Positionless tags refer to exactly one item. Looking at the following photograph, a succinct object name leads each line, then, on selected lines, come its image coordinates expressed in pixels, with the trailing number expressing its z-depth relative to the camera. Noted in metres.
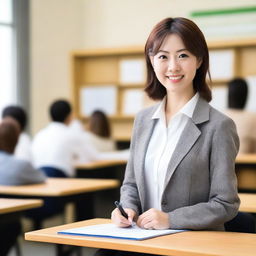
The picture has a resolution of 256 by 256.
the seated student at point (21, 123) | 6.75
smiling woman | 2.63
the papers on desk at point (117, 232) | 2.46
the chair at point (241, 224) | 2.93
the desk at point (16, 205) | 3.67
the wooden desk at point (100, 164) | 7.09
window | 9.29
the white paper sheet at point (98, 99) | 10.34
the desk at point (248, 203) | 3.49
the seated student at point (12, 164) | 4.93
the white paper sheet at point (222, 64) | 9.52
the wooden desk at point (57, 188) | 4.79
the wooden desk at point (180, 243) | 2.25
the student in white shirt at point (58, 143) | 6.75
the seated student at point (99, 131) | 8.23
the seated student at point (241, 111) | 6.44
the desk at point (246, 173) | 6.19
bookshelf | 10.15
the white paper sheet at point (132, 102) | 10.18
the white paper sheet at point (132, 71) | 10.17
